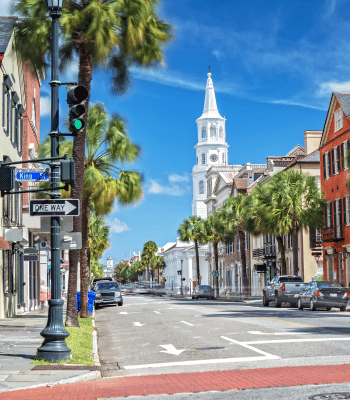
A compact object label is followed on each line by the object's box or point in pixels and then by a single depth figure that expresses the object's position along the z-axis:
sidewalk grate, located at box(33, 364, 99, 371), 10.31
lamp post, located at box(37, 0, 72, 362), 11.09
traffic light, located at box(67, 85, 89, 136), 11.10
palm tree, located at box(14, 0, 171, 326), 17.67
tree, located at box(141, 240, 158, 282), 151.75
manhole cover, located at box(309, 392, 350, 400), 7.60
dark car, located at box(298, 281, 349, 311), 29.52
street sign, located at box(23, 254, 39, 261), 24.12
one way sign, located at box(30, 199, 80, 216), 11.63
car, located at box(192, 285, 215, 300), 60.59
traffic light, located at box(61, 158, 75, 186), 11.33
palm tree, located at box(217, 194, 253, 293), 58.19
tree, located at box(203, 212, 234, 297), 66.69
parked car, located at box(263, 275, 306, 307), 33.56
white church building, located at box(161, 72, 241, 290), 140.00
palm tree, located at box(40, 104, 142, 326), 24.33
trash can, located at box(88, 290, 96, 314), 28.47
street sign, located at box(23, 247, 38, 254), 24.83
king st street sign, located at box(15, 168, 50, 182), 12.07
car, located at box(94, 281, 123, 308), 39.50
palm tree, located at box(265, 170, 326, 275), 42.06
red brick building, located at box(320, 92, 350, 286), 42.53
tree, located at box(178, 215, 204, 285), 81.13
